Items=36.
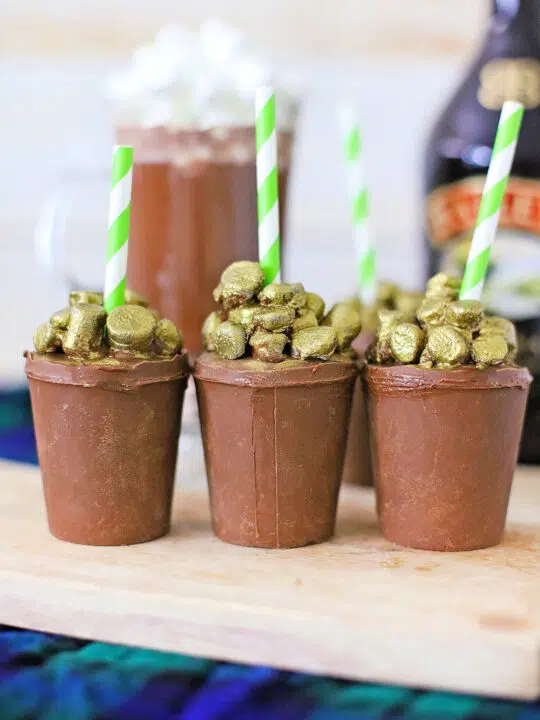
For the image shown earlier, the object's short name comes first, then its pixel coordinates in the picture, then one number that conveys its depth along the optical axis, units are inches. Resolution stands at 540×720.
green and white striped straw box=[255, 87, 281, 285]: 12.5
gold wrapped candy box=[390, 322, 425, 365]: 12.0
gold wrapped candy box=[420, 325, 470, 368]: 11.8
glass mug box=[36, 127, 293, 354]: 16.5
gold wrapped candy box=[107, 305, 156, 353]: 11.9
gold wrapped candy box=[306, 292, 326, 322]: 12.6
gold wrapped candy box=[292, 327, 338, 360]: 12.0
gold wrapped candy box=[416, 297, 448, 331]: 12.2
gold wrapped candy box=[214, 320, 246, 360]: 12.1
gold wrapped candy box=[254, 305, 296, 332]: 11.9
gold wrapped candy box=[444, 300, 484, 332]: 11.9
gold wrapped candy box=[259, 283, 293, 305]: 12.1
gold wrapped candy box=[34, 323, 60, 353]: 12.1
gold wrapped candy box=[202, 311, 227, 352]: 12.7
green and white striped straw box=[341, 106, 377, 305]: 15.3
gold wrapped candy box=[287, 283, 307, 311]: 12.2
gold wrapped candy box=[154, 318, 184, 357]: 12.4
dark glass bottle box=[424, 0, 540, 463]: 16.5
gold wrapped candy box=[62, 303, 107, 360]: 11.9
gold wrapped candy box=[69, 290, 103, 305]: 12.7
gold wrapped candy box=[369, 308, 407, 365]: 12.4
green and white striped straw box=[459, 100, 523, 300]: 12.1
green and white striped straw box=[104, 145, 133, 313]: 12.3
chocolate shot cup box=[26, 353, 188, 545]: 12.0
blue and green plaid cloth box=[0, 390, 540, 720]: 9.2
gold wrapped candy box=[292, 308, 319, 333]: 12.2
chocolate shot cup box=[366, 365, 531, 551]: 11.9
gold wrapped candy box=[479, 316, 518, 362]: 12.2
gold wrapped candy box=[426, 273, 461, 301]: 12.8
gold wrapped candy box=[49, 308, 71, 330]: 12.1
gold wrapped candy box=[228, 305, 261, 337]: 12.1
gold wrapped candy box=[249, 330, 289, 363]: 11.9
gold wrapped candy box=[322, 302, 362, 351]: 12.5
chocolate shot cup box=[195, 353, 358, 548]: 11.9
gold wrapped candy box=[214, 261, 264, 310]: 12.3
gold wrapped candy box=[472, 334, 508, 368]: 11.8
